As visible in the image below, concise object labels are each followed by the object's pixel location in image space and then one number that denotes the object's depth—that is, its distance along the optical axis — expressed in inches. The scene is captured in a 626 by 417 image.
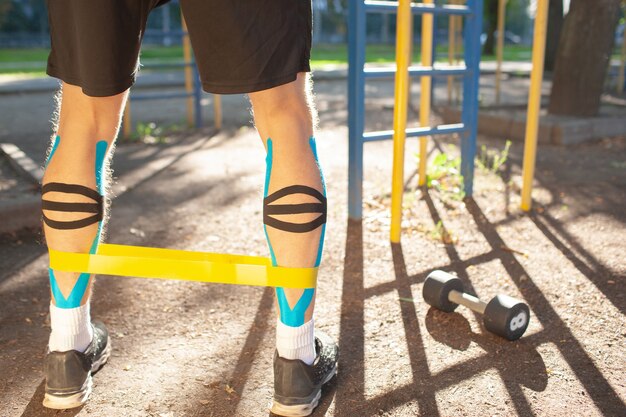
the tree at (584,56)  211.0
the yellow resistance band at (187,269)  56.9
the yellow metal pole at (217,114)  236.0
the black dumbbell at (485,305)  71.9
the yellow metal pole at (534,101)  114.2
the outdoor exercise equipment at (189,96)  221.9
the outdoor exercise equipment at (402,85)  103.5
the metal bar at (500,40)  250.7
